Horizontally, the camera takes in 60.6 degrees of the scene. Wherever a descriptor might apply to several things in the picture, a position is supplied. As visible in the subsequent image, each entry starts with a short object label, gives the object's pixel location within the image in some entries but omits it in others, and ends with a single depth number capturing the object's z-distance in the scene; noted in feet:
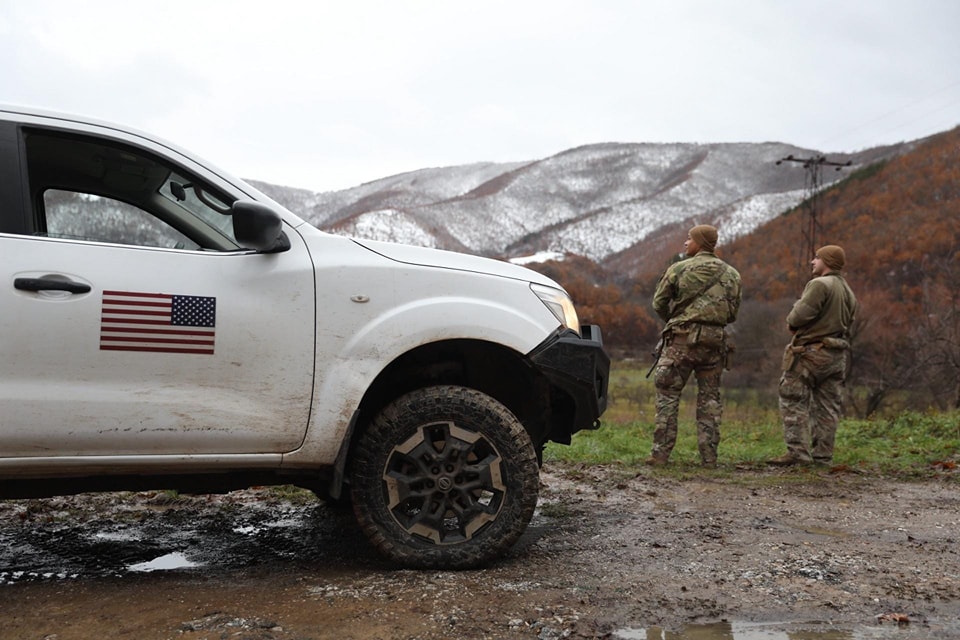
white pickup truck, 10.08
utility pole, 127.44
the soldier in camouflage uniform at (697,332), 22.15
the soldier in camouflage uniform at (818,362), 23.08
